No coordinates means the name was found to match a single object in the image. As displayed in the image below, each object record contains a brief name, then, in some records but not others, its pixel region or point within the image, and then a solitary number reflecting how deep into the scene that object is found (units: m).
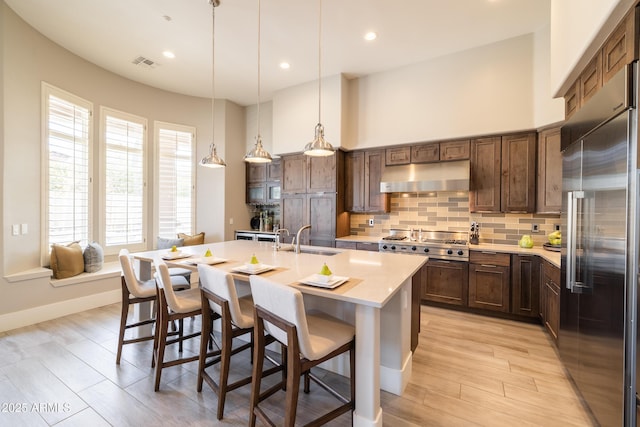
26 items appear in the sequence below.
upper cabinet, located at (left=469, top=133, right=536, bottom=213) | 3.57
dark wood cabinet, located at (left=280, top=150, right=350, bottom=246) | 4.60
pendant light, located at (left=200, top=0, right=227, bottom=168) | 2.93
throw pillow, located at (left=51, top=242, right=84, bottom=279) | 3.65
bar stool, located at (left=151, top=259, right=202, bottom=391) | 2.05
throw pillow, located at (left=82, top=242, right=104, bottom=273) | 3.96
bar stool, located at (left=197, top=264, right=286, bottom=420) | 1.80
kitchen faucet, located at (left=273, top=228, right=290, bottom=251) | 3.11
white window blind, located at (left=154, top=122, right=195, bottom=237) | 5.13
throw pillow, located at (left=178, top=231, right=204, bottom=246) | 5.05
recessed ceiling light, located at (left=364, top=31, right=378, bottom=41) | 3.47
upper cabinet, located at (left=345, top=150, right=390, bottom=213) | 4.50
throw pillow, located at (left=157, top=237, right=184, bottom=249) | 4.84
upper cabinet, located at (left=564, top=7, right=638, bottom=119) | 1.39
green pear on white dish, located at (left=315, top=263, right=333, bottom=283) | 1.76
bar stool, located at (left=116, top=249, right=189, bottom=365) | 2.37
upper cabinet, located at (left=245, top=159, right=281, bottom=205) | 5.65
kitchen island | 1.62
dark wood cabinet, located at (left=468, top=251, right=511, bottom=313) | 3.45
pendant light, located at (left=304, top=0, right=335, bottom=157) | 2.49
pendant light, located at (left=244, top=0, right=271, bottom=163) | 2.81
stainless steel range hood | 3.85
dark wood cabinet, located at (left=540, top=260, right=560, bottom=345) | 2.65
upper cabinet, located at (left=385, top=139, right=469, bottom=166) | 3.95
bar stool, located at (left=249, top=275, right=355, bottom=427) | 1.44
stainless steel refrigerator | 1.39
